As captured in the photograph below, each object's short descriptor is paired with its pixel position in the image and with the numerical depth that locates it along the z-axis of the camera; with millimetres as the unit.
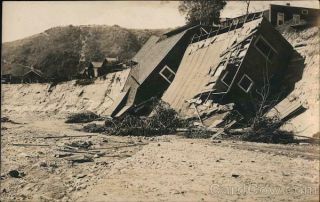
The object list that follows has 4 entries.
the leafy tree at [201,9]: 53547
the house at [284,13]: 42344
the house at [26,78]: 57325
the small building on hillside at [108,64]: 48850
